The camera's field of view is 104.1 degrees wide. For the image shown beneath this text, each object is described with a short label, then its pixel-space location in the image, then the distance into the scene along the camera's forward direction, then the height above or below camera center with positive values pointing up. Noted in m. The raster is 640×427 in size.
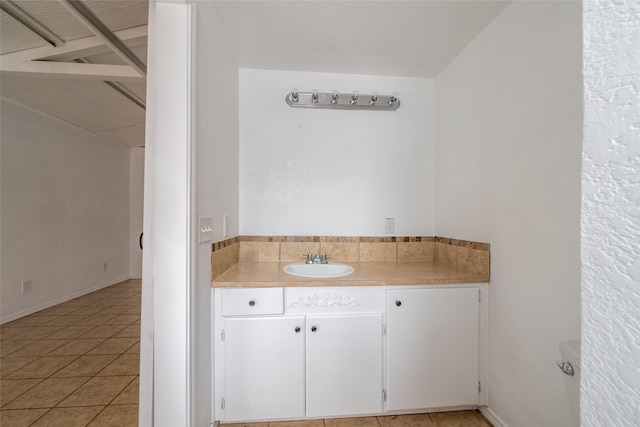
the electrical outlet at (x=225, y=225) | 1.56 -0.09
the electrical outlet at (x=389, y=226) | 2.03 -0.11
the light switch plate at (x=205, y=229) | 1.19 -0.09
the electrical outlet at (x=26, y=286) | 2.80 -0.86
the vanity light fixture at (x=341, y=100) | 1.88 +0.86
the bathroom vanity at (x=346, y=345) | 1.38 -0.76
